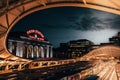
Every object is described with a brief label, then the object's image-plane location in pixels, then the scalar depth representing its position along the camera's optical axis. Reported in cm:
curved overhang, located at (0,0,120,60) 1046
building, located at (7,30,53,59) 4338
